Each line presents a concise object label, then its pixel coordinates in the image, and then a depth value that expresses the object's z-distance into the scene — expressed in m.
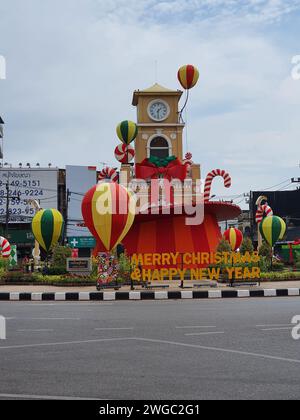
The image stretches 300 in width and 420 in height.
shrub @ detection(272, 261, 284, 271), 26.08
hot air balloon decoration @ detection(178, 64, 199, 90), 30.58
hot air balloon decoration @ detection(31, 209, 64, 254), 27.81
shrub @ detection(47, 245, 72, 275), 22.92
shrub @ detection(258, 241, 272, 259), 27.77
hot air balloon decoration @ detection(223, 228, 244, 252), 36.31
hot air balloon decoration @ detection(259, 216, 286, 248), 32.84
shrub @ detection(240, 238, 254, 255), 26.69
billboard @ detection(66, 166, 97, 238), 56.53
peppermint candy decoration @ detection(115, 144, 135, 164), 32.72
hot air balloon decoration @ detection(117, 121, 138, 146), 31.58
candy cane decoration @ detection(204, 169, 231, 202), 28.84
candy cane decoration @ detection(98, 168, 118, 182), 30.28
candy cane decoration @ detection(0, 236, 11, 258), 30.72
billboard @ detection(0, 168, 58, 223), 55.56
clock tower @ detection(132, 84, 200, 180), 36.69
